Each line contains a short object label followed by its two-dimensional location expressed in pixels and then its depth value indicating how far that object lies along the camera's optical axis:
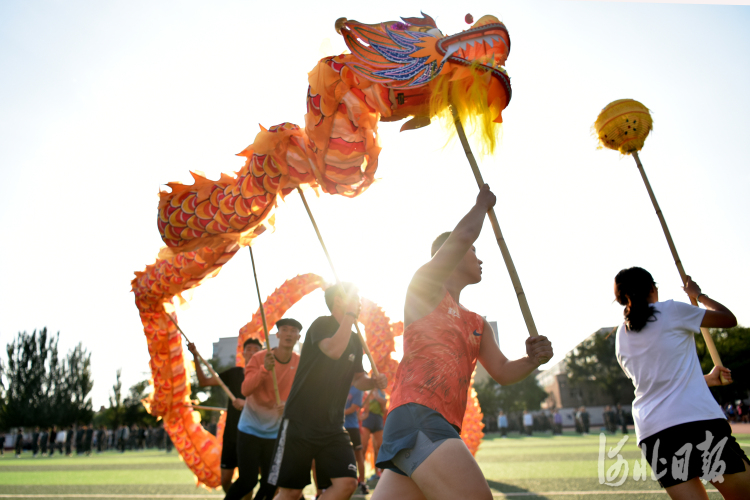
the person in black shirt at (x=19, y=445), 26.53
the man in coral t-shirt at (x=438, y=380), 1.81
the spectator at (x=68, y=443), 26.12
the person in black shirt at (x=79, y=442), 27.00
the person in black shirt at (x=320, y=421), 3.36
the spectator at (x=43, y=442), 27.72
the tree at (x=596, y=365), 48.09
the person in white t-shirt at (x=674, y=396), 2.34
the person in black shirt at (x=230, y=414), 5.70
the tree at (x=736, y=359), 33.78
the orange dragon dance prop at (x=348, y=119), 2.62
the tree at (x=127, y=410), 48.16
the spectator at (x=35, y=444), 26.22
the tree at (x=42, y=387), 49.62
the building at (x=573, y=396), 60.72
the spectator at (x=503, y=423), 27.69
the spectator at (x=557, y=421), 26.83
